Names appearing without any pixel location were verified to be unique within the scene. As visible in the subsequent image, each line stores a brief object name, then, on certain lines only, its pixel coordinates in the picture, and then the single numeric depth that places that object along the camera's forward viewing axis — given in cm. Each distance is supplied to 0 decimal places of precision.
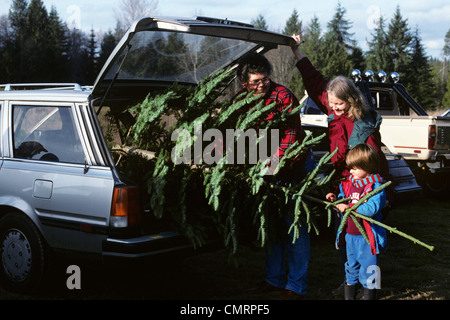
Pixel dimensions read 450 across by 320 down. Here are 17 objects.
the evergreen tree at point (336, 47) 5494
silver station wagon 371
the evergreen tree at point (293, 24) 7281
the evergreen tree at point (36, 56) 5200
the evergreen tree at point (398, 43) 5768
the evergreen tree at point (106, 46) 6107
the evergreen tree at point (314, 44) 5706
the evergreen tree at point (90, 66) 5874
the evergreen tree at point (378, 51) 5975
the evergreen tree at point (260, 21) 6793
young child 378
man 408
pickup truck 950
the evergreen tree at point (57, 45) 5384
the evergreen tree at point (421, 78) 5275
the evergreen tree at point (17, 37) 4828
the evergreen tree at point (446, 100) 5087
